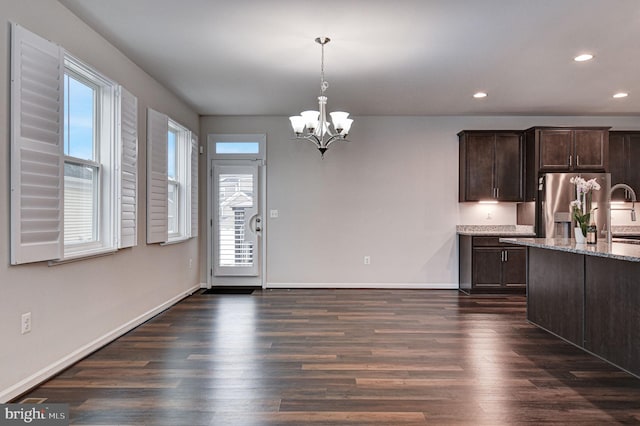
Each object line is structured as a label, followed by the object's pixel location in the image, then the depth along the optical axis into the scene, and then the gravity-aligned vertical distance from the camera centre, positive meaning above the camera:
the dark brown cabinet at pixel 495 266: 5.75 -0.67
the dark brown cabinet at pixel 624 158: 5.97 +0.85
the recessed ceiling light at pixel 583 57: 3.82 +1.48
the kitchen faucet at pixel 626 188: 5.89 +0.41
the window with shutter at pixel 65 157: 2.52 +0.44
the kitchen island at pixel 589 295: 2.89 -0.64
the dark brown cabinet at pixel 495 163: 5.98 +0.78
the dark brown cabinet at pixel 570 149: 5.74 +0.94
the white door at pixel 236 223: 6.28 -0.09
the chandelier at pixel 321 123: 3.71 +0.85
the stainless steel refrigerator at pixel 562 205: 5.58 +0.17
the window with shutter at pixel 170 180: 4.42 +0.45
